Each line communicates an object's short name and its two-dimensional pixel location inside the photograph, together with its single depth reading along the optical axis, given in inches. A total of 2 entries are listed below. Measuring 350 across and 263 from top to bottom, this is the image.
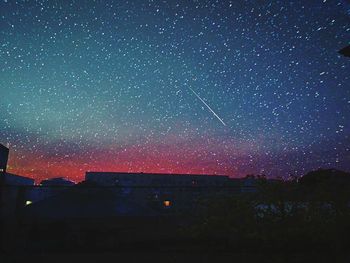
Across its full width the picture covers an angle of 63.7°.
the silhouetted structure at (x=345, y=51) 221.4
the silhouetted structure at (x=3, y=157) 492.1
